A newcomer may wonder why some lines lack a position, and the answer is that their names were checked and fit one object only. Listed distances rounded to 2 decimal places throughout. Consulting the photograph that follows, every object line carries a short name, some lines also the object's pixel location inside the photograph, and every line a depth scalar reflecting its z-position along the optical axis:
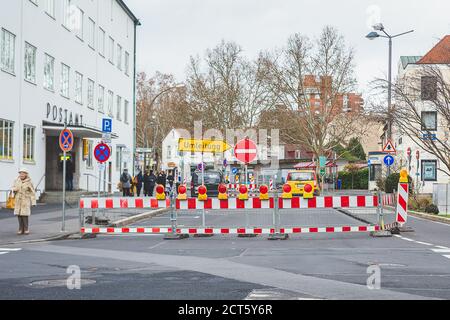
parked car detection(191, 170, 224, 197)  50.38
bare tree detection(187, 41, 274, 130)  77.25
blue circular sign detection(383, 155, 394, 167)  36.75
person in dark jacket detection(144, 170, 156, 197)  42.72
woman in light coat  19.20
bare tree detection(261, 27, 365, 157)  73.44
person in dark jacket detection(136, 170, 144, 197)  43.86
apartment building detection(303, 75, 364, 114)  74.81
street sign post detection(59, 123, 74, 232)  21.02
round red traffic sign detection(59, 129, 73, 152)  21.02
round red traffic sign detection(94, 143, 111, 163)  22.97
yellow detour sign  33.16
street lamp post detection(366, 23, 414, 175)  35.98
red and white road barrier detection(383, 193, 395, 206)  22.78
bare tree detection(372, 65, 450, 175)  30.95
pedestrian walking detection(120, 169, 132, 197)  40.22
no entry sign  21.81
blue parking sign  24.69
